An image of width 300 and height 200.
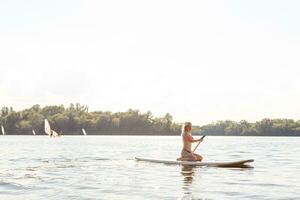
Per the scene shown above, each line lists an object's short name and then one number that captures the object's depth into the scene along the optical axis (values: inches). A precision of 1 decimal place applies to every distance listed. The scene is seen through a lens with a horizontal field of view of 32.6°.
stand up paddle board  1006.4
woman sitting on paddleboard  1007.0
